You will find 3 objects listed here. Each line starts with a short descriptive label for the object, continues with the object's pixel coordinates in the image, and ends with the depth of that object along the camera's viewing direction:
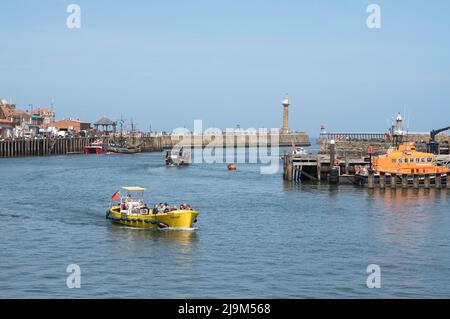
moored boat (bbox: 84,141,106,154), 197.68
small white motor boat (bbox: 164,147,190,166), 133.50
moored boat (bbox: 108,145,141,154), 198.12
